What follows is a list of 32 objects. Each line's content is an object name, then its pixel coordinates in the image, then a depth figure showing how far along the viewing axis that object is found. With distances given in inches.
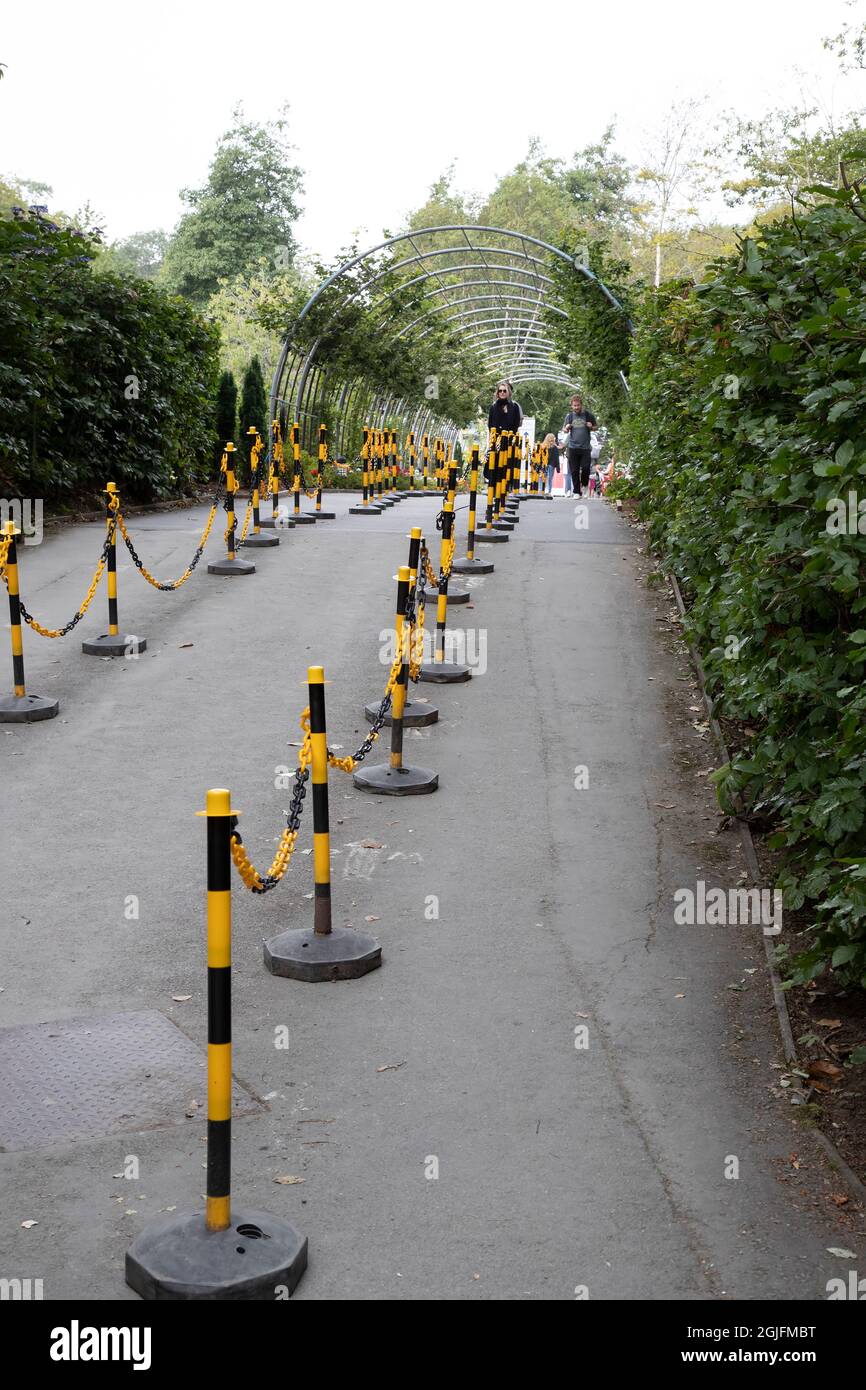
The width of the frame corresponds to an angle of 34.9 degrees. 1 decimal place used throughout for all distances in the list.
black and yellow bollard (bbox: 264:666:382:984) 234.7
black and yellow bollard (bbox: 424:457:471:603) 536.8
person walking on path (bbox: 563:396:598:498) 1031.0
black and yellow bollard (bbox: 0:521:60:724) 389.0
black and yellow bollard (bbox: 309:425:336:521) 834.0
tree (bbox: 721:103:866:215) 1579.7
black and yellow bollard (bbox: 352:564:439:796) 334.0
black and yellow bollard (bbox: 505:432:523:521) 867.4
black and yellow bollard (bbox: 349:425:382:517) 909.2
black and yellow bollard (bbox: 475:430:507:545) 725.9
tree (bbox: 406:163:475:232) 3289.9
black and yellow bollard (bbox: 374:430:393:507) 1023.3
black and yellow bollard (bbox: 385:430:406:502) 1080.2
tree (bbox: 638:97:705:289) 2113.7
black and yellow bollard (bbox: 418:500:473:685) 444.5
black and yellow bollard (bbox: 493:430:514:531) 789.2
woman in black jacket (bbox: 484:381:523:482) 895.7
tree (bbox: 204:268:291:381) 2336.4
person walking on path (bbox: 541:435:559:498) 1393.9
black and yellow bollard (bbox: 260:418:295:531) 778.2
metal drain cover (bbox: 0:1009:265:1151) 186.7
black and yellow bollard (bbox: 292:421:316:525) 812.6
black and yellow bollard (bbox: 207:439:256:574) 619.2
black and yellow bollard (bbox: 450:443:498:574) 627.8
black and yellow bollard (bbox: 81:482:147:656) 466.3
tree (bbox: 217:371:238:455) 1132.5
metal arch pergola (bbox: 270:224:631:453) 1261.1
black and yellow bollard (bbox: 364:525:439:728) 392.5
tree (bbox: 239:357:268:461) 1195.3
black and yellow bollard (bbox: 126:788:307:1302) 149.0
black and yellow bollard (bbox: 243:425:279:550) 690.2
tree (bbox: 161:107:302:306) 2913.4
